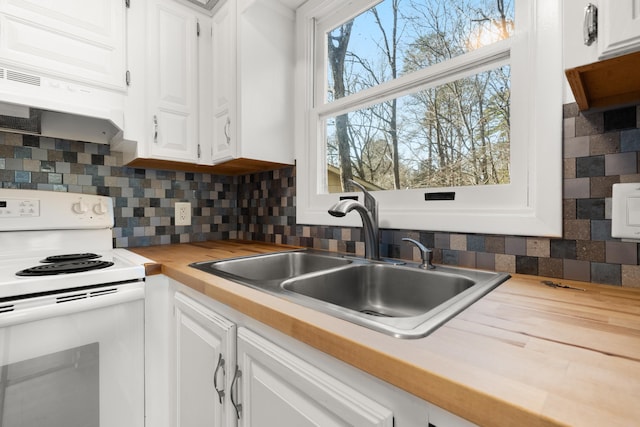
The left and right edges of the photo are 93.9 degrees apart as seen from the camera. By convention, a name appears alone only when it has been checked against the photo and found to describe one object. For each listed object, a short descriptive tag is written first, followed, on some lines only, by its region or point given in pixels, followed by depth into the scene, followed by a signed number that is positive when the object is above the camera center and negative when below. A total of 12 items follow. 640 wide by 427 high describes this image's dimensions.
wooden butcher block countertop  0.32 -0.21
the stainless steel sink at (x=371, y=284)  0.78 -0.23
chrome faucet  1.17 -0.06
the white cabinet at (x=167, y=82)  1.43 +0.65
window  0.90 +0.39
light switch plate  0.71 -0.01
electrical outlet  1.85 -0.03
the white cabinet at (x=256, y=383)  0.47 -0.37
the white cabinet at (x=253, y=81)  1.47 +0.67
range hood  1.14 +0.43
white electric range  0.86 -0.40
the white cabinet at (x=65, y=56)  1.13 +0.63
